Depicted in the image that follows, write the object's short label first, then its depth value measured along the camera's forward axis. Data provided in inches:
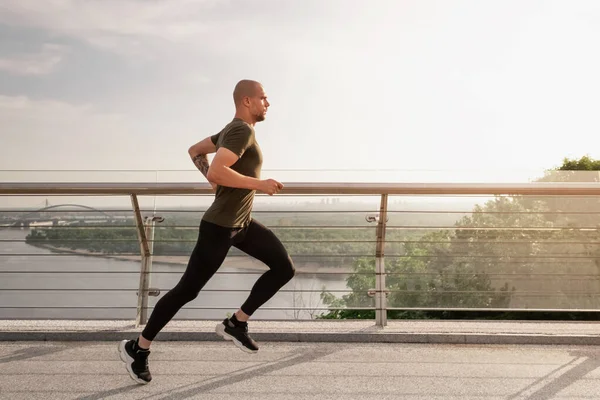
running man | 130.3
